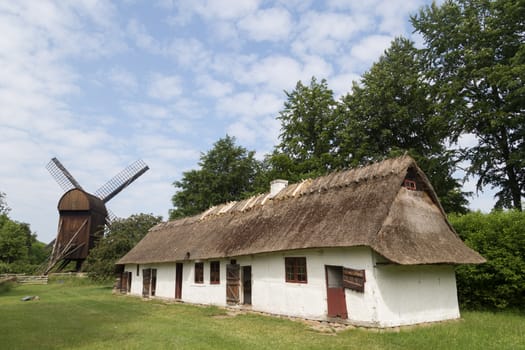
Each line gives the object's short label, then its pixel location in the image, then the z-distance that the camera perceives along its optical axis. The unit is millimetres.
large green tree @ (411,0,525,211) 19344
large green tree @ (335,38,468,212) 22547
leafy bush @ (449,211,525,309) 12719
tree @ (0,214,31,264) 40656
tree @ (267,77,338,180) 28656
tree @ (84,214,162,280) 30094
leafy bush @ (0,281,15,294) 26422
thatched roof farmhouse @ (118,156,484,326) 11219
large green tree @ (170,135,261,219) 36469
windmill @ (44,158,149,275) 38250
